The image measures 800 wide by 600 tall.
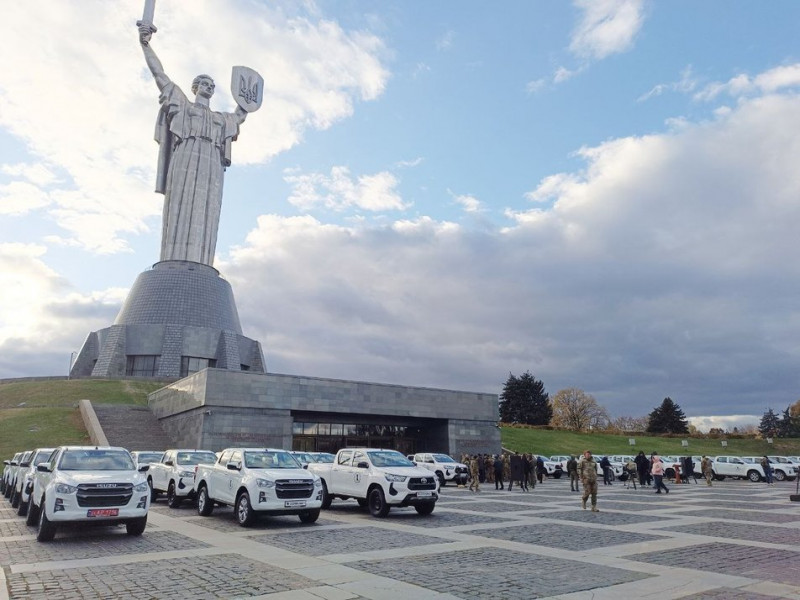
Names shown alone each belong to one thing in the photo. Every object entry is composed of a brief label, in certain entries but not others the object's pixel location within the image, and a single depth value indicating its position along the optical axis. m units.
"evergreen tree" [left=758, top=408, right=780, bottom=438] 95.28
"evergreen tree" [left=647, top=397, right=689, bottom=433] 80.12
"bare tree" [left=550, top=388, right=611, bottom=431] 87.62
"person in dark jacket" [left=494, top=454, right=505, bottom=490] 26.65
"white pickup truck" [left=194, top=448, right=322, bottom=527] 13.37
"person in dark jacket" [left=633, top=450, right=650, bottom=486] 28.45
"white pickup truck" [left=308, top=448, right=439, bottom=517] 15.29
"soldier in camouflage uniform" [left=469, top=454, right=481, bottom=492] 25.56
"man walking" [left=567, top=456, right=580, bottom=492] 25.62
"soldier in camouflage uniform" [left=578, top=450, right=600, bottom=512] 16.55
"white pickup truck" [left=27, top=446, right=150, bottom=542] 11.07
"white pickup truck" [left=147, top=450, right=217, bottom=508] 17.73
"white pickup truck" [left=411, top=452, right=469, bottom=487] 28.98
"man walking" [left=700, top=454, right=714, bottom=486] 28.80
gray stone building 32.56
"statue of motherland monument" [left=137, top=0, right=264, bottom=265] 60.59
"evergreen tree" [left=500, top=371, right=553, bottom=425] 79.00
